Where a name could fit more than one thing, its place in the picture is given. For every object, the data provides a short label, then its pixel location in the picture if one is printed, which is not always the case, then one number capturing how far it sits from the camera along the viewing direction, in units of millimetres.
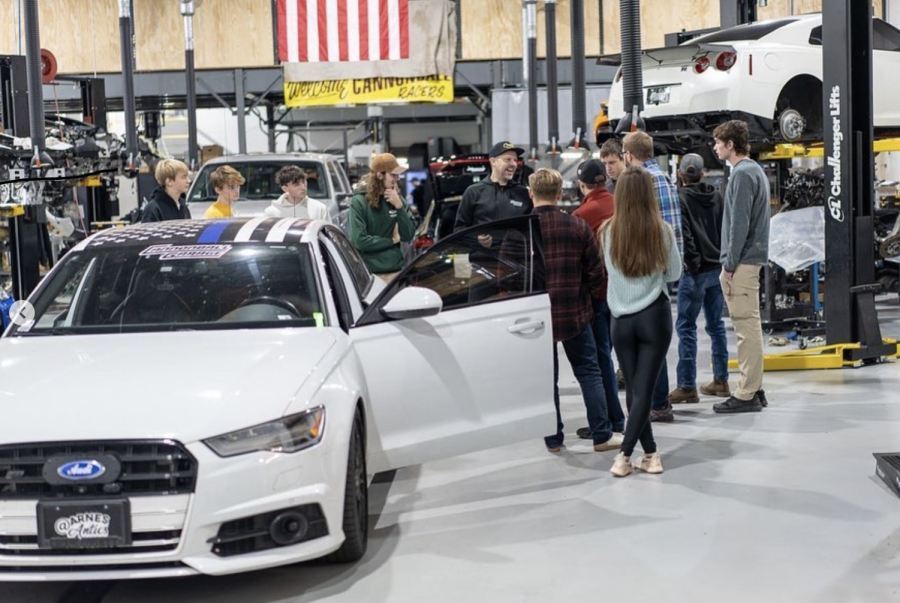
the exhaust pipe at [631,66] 9672
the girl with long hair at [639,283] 5711
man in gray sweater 7195
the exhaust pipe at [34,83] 9859
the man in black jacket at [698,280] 7695
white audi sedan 3965
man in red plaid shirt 6250
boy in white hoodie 8844
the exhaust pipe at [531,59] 18688
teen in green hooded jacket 8047
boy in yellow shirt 8250
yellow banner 21828
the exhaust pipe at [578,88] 15078
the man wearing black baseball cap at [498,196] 7180
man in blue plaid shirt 6715
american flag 20766
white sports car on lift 10625
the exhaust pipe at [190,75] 18156
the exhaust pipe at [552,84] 17469
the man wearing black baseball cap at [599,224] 6762
